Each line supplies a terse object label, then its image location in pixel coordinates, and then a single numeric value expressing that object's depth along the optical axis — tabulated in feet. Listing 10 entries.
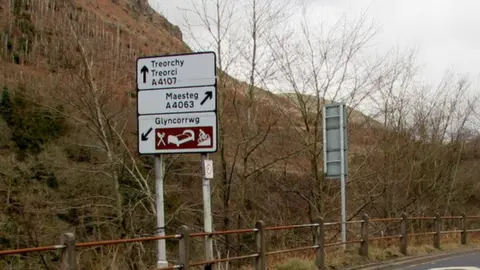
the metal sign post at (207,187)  28.50
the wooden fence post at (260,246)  34.88
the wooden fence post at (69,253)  20.75
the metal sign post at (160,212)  27.86
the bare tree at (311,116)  70.59
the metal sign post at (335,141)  56.39
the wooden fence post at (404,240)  56.54
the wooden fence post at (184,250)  27.04
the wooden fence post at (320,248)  41.50
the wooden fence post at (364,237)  48.98
